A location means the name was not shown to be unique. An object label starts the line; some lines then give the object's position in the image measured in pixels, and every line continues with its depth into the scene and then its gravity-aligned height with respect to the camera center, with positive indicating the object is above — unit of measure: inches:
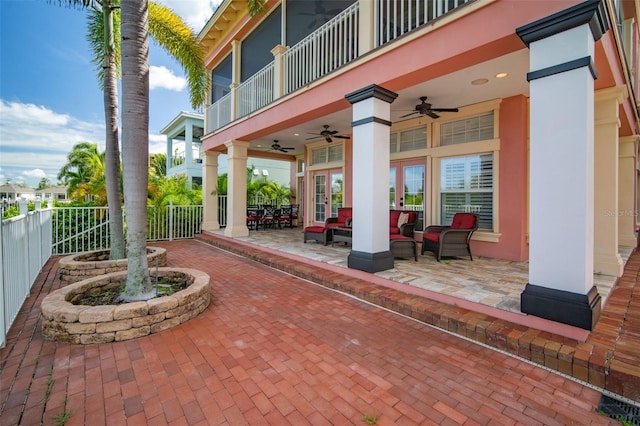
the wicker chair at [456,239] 204.7 -22.3
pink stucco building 101.7 +59.8
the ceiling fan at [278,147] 370.4 +82.1
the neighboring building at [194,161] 612.4 +109.6
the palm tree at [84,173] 318.3 +71.4
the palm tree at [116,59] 195.2 +122.0
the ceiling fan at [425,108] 201.2 +68.5
